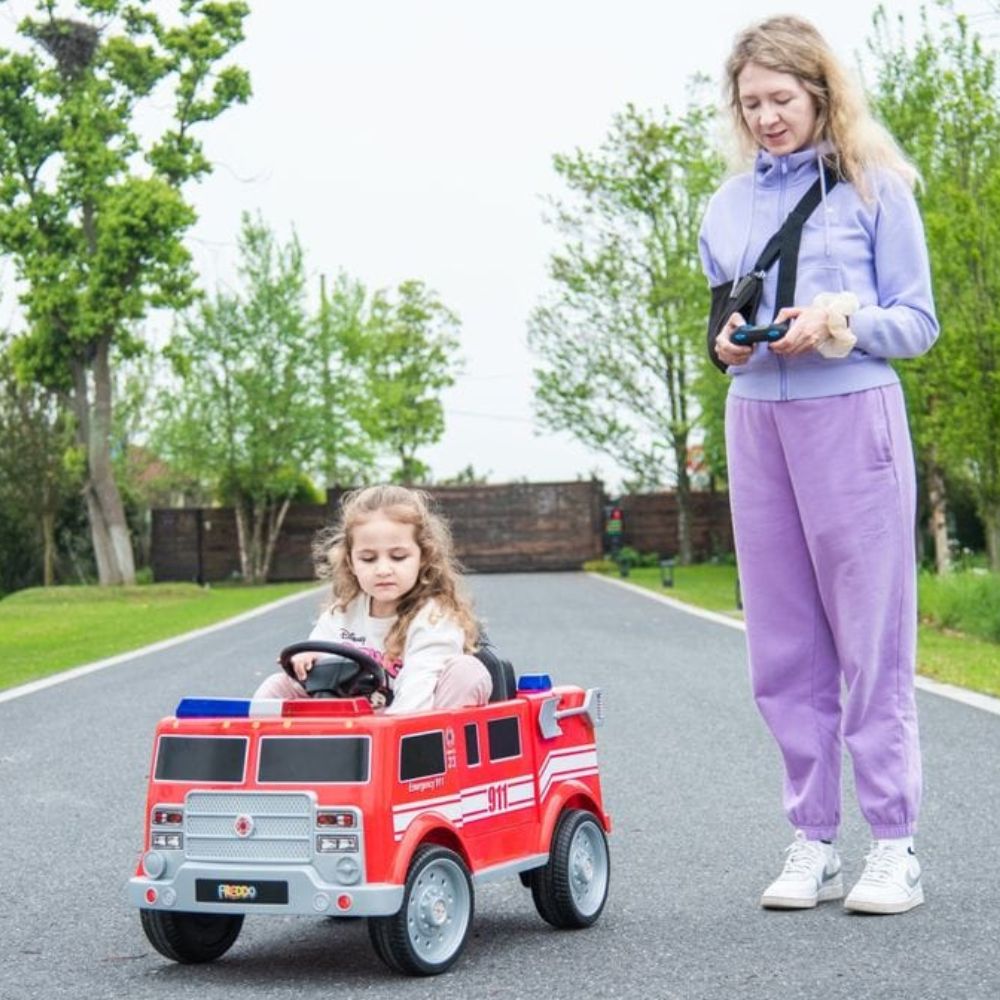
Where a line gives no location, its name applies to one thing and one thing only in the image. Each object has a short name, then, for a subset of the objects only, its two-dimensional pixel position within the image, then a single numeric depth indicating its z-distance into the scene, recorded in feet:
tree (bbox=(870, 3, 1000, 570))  68.08
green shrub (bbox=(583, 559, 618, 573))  153.58
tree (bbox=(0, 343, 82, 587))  139.33
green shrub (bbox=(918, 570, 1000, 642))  57.77
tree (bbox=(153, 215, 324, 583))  156.66
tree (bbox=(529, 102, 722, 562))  151.84
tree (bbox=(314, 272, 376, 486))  158.81
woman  15.75
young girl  15.10
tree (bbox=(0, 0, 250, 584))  127.24
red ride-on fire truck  13.39
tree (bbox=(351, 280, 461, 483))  223.51
